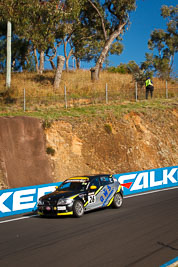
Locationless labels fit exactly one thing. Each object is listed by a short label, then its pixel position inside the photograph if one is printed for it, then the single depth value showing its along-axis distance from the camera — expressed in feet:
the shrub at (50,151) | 84.28
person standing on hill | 115.88
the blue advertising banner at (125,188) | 48.20
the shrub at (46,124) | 88.08
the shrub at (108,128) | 98.48
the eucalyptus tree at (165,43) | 199.72
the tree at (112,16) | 130.26
